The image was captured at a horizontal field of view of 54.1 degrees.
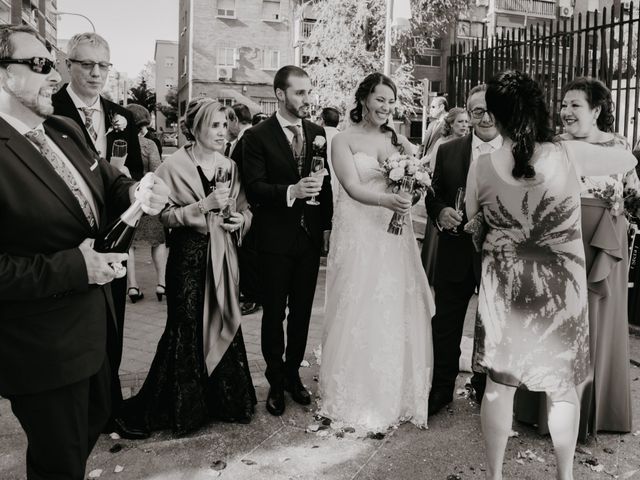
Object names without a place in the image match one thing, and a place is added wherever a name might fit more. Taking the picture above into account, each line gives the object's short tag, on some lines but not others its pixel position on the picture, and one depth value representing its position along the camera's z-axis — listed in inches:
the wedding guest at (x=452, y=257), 165.9
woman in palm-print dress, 115.3
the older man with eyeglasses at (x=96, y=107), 143.9
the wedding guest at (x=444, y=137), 248.5
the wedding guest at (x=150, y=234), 299.1
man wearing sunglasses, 86.4
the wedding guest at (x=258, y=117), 389.7
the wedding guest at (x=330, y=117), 358.2
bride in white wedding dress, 162.9
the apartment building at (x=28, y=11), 879.7
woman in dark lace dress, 154.5
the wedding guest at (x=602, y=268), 146.3
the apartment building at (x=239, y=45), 1375.5
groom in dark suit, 166.2
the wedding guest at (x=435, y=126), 309.1
